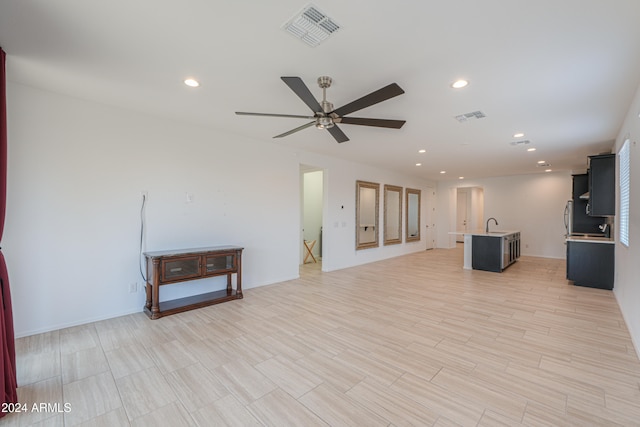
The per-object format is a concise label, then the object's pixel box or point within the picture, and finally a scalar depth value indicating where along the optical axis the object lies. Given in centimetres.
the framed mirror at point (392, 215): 845
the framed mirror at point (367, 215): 755
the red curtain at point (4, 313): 197
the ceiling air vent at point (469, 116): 365
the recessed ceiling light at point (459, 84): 280
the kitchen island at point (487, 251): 653
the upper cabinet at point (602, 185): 448
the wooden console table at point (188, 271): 362
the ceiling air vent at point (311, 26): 190
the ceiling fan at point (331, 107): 241
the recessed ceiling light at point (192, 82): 287
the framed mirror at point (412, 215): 952
